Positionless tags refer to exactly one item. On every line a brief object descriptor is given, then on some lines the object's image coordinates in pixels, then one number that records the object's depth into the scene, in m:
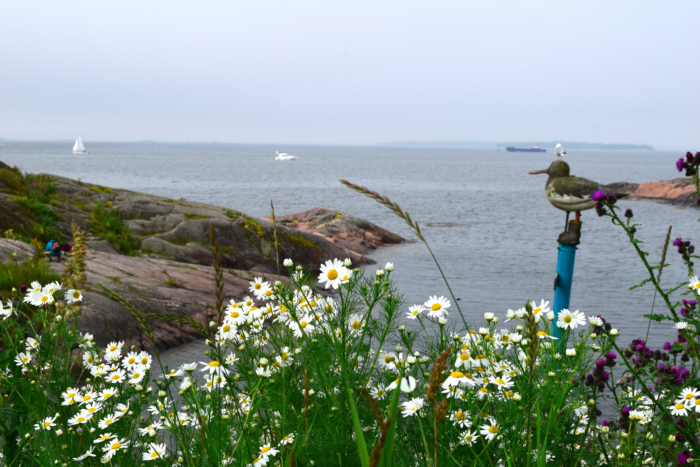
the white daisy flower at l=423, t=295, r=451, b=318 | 3.19
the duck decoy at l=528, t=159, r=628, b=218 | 7.13
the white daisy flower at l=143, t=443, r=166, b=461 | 2.75
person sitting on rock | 11.03
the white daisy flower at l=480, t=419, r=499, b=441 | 2.50
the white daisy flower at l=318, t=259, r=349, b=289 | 2.79
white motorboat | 187.65
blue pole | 6.95
